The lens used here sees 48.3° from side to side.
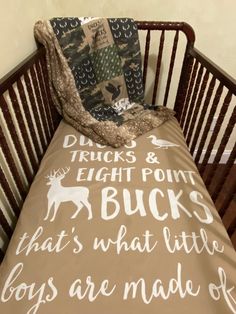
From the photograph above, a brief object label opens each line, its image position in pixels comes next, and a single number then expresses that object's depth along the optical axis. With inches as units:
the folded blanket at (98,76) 42.3
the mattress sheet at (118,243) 24.3
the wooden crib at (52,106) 32.7
